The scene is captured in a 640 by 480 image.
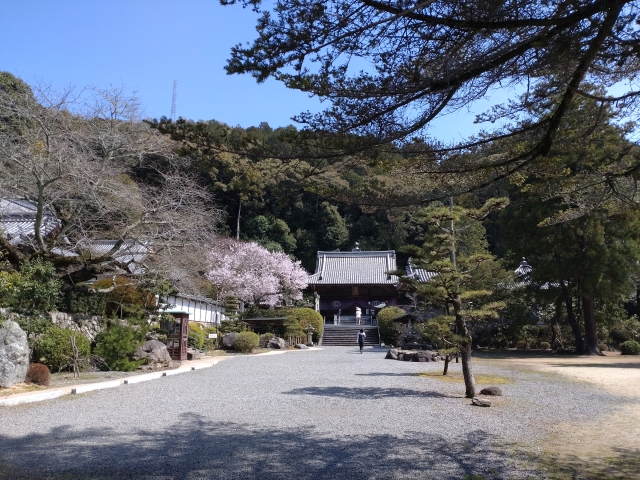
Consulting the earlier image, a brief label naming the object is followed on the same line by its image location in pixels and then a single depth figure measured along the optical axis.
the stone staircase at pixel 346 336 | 28.10
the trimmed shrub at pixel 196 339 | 19.33
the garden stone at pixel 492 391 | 9.12
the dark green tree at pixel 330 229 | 42.83
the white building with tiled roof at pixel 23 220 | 16.53
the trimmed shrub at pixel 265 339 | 24.50
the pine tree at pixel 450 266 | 9.49
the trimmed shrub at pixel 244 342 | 20.84
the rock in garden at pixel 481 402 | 8.07
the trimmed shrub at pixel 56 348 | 10.78
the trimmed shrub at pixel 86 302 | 12.35
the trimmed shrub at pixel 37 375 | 9.30
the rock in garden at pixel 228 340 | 21.33
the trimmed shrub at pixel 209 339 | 20.62
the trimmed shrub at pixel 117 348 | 12.04
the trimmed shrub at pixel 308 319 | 26.56
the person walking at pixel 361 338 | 22.17
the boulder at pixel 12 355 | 8.68
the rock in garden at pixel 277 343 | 24.02
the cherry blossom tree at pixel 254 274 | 27.88
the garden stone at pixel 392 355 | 17.87
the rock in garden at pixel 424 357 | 16.66
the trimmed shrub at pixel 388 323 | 25.45
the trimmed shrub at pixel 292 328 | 25.61
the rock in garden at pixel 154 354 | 13.02
